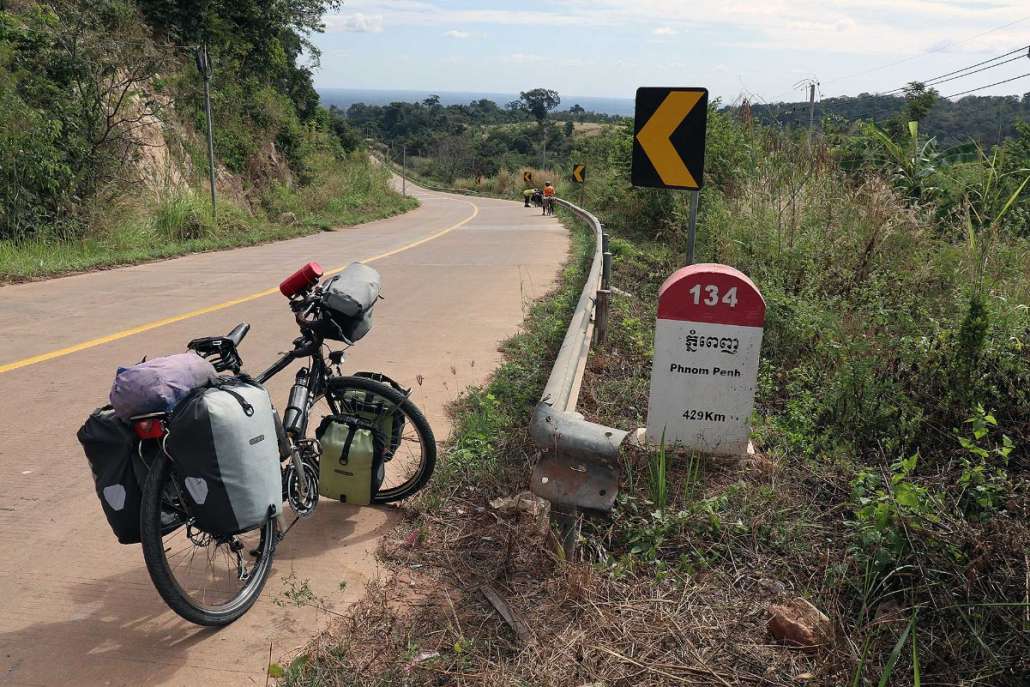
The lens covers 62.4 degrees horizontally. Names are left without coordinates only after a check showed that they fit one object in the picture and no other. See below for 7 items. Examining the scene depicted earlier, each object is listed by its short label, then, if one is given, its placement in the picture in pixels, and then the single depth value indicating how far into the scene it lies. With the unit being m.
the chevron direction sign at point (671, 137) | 5.94
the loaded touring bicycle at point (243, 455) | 3.21
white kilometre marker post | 4.20
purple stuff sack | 3.15
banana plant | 10.86
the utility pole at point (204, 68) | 19.03
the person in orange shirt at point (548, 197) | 36.40
